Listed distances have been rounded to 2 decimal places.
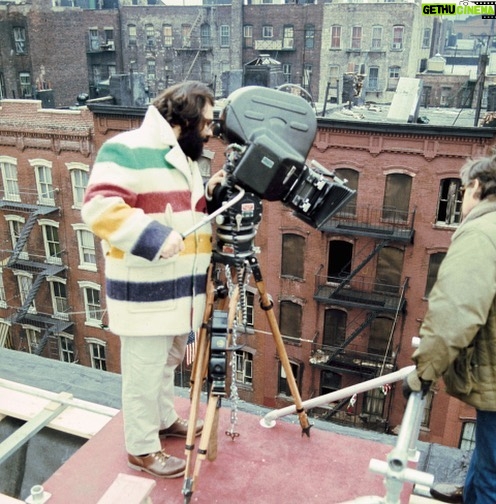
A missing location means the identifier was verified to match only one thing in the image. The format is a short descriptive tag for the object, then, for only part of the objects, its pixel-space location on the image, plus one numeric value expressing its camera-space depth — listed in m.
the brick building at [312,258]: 14.88
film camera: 2.81
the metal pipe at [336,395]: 3.12
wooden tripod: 3.00
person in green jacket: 2.34
